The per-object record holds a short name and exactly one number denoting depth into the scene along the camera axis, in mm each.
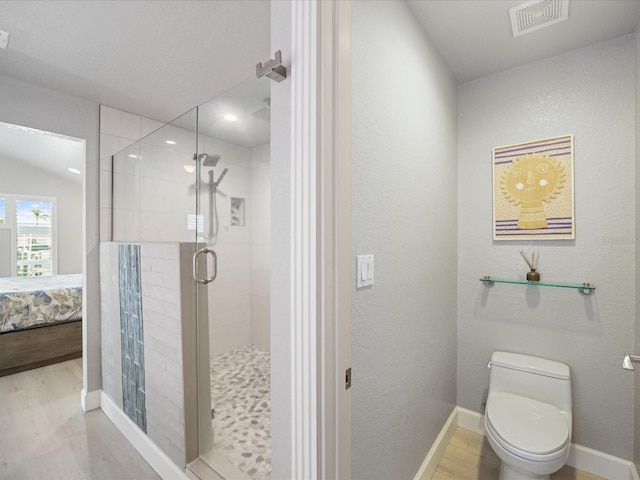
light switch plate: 994
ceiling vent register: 1357
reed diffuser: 1782
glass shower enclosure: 1477
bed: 2920
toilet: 1283
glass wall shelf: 1651
